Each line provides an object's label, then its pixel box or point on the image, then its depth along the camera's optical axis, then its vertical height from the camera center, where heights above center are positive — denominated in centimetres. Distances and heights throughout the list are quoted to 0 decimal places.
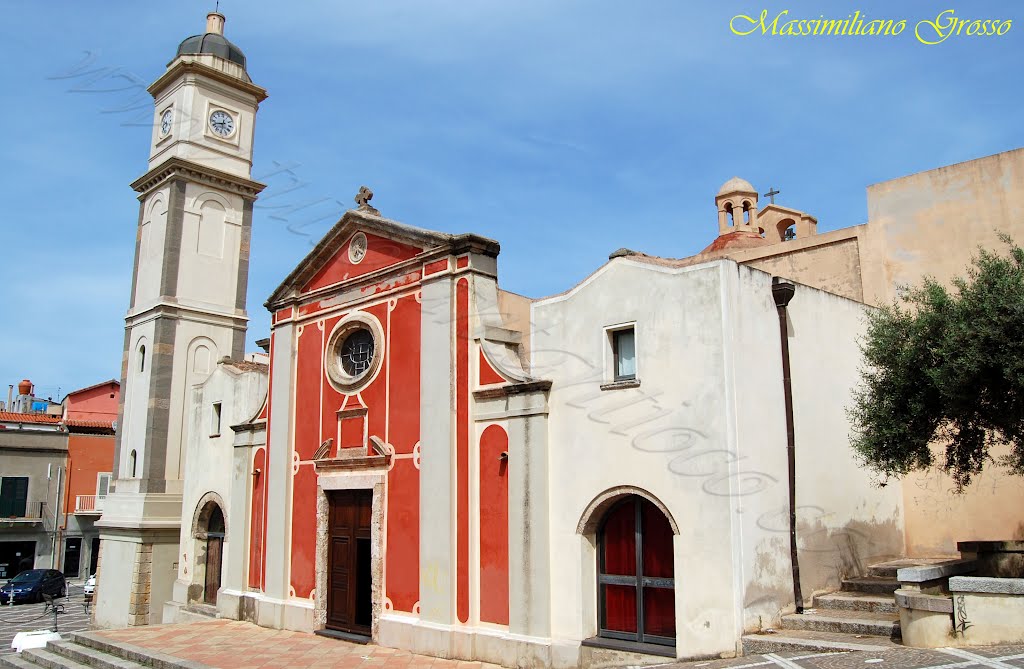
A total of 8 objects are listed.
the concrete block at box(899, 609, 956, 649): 828 -124
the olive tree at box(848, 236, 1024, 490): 865 +133
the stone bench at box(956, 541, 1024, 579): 1023 -66
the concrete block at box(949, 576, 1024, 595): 798 -78
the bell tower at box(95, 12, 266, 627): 2098 +553
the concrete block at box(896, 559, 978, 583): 870 -73
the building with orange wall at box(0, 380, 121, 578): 3566 +72
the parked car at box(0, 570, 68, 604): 3009 -289
